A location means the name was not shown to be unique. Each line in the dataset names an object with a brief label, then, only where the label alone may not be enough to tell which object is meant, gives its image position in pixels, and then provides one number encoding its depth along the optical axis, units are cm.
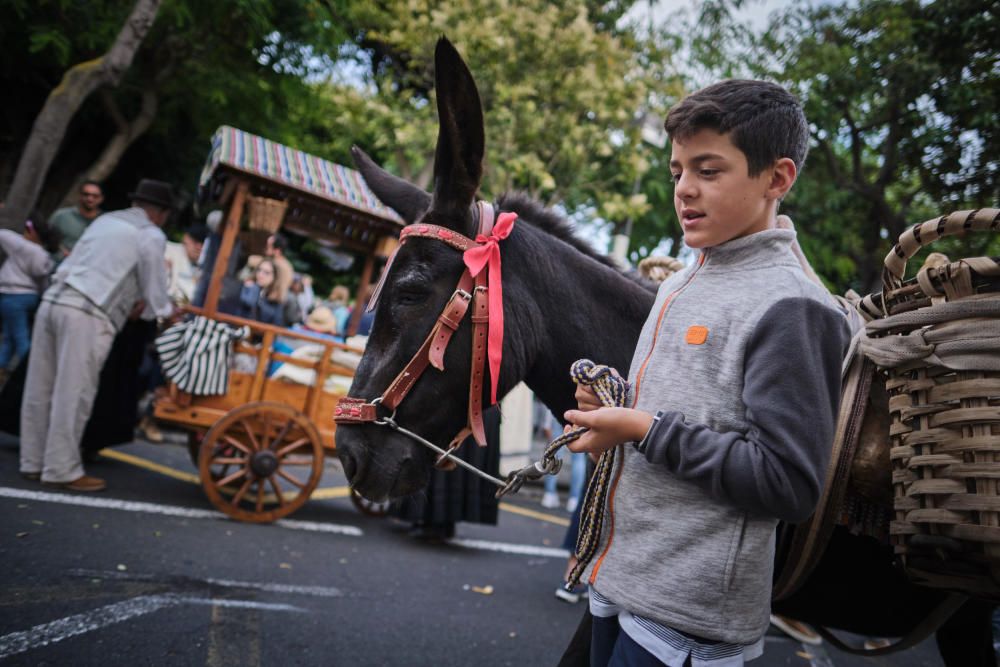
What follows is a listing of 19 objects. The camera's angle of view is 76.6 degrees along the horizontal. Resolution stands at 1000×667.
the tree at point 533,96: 1047
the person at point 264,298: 664
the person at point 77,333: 472
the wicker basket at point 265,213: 562
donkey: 176
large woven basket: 126
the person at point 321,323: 657
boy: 112
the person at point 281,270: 700
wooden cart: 500
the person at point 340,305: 839
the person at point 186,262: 841
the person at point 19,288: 671
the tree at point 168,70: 959
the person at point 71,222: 718
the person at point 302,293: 853
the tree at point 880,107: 901
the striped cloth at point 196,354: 490
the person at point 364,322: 589
